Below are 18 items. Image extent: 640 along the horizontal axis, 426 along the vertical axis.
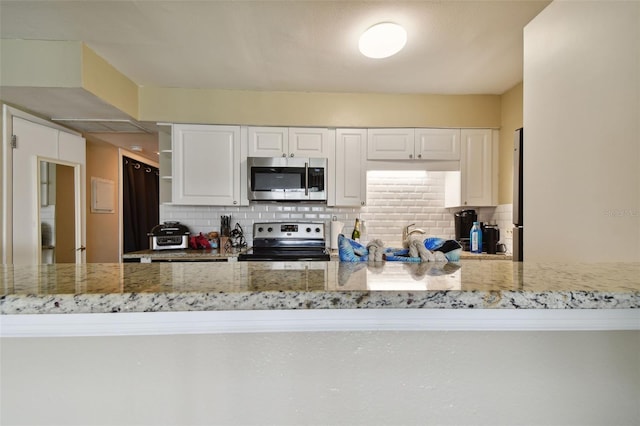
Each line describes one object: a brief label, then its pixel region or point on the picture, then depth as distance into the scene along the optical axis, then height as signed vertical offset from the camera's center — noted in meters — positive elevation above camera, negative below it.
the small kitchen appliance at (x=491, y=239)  2.78 -0.27
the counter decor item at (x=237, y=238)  3.04 -0.29
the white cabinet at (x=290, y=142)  2.90 +0.66
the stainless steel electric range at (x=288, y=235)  3.03 -0.25
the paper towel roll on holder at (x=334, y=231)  3.06 -0.22
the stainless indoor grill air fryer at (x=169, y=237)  2.83 -0.26
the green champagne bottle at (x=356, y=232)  3.06 -0.23
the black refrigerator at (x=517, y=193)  1.77 +0.10
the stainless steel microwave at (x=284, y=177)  2.82 +0.31
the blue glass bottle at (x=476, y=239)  2.82 -0.28
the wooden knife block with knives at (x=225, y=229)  2.96 -0.20
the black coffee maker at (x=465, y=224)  3.02 -0.14
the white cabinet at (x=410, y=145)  2.94 +0.64
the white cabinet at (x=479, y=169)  2.93 +0.40
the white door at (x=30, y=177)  2.34 +0.27
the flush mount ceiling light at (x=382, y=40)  1.84 +1.08
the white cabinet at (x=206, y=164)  2.85 +0.44
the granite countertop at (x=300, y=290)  0.48 -0.13
